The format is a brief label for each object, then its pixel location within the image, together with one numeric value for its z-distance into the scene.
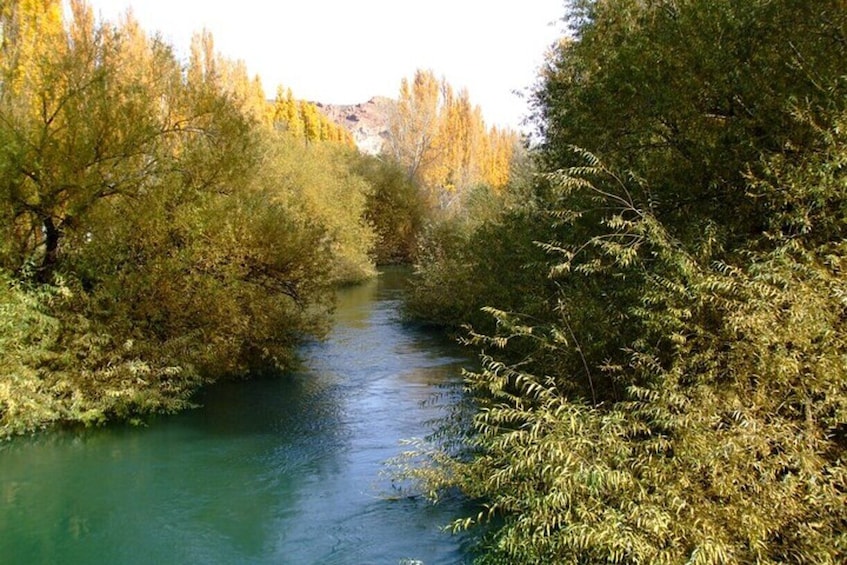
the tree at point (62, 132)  12.70
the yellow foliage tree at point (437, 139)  53.62
